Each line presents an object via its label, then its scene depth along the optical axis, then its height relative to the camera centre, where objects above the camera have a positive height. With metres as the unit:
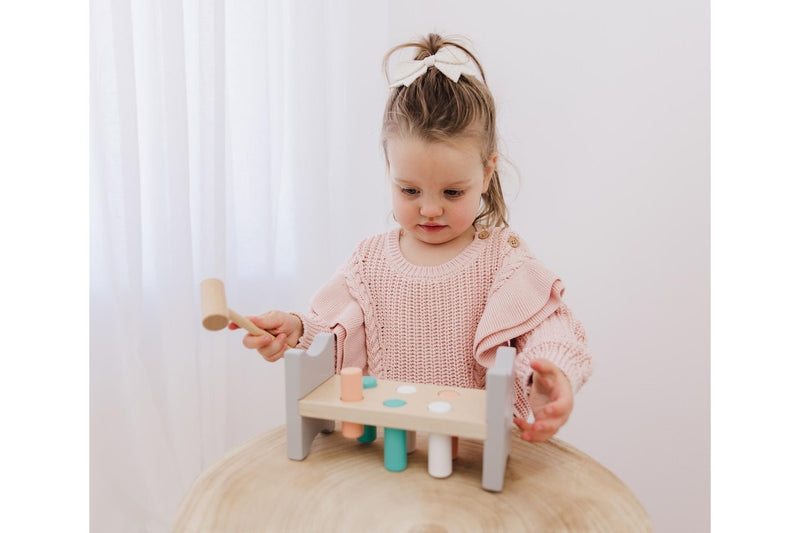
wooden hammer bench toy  0.59 -0.16
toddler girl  0.77 -0.03
